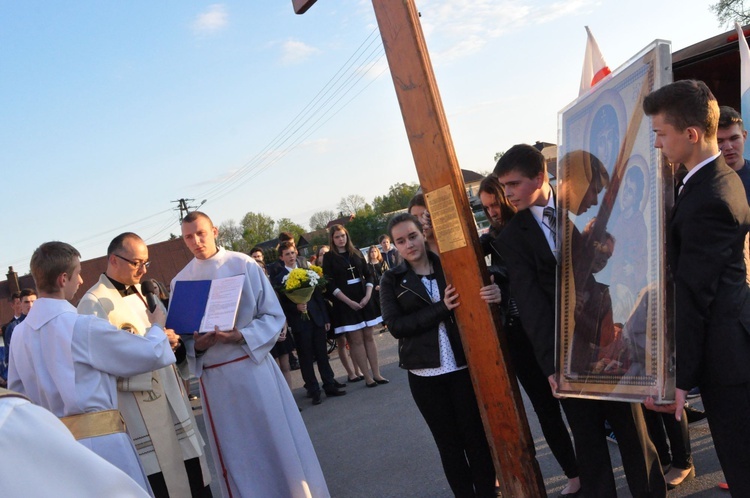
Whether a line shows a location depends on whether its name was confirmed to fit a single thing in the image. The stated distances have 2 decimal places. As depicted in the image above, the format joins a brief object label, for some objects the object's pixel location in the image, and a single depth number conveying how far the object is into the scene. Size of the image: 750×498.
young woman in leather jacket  3.78
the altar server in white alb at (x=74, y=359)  3.40
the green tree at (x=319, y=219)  125.44
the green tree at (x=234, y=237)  85.55
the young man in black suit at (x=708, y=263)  2.33
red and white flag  4.63
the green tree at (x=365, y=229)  79.81
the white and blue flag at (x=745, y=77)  4.71
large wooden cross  3.36
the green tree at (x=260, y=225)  95.69
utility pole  52.44
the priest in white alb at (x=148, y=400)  3.96
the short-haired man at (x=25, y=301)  9.18
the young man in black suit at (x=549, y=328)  3.24
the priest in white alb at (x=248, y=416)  4.36
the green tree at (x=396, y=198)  100.19
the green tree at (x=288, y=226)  98.59
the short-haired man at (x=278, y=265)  8.76
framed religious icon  2.47
